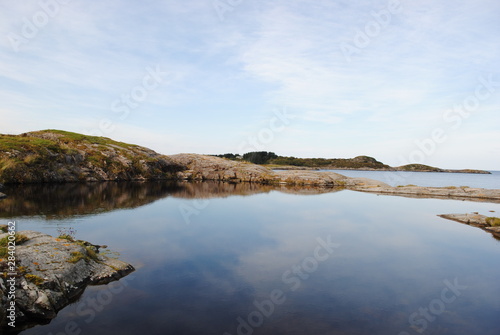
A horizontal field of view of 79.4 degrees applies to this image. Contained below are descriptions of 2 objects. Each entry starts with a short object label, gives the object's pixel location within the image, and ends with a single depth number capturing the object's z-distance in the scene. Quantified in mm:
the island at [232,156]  161075
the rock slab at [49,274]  12756
